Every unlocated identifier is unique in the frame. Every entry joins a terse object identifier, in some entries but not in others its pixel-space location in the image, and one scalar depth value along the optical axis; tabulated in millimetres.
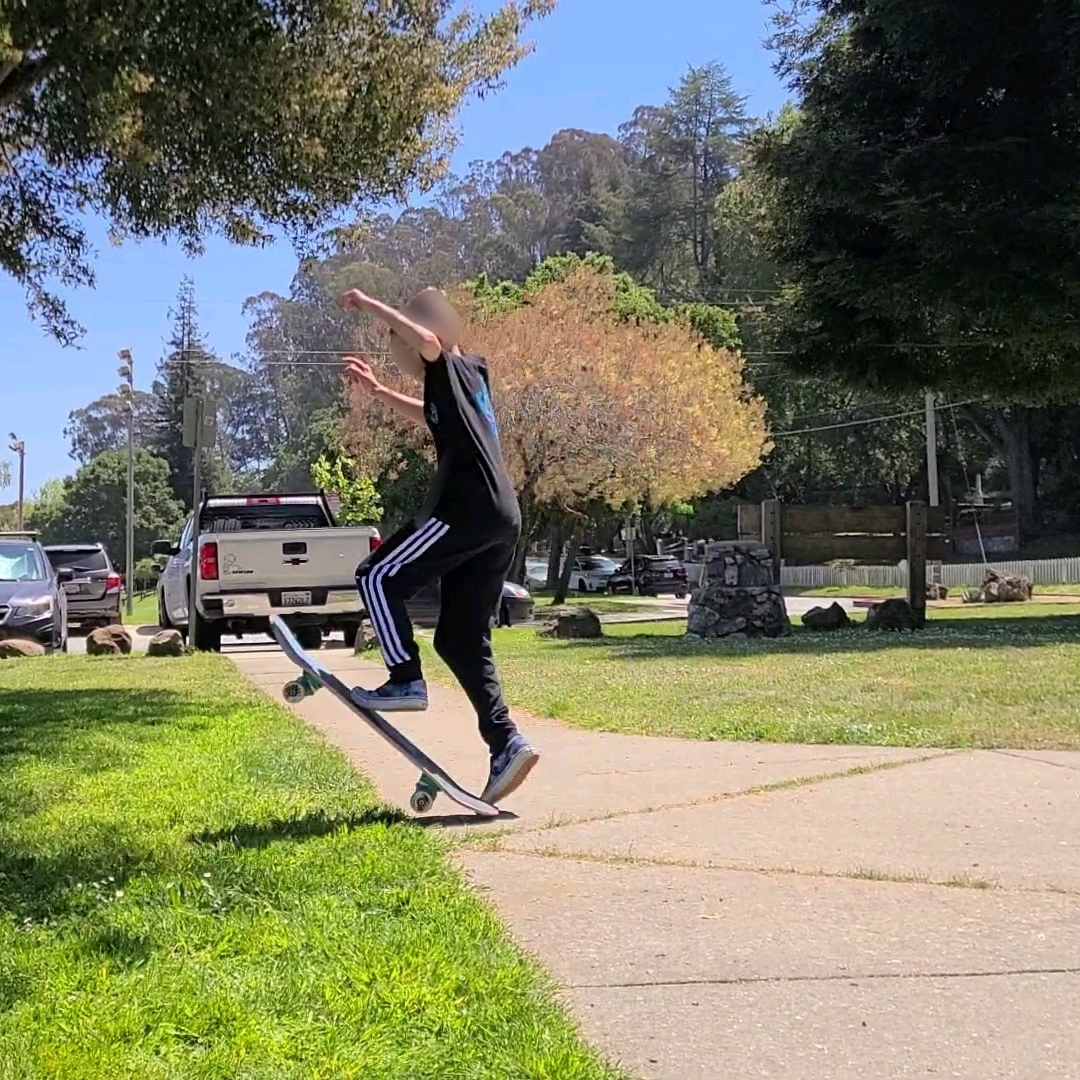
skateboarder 4539
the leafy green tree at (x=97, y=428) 127938
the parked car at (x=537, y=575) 51469
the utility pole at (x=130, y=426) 42625
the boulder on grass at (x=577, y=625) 16281
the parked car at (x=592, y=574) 48000
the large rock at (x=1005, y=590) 29188
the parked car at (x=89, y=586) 22297
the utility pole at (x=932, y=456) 44469
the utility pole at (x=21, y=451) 68062
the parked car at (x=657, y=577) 44750
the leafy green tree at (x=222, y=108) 8023
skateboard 4691
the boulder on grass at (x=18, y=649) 14352
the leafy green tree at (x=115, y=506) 71312
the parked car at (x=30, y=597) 15180
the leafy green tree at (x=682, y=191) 76750
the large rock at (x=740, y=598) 14539
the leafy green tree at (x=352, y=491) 35531
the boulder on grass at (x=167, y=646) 14062
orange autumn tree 30156
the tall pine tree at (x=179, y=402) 81062
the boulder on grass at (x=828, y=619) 16270
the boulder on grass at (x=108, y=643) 15219
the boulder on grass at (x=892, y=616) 15320
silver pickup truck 14688
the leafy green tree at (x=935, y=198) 15289
